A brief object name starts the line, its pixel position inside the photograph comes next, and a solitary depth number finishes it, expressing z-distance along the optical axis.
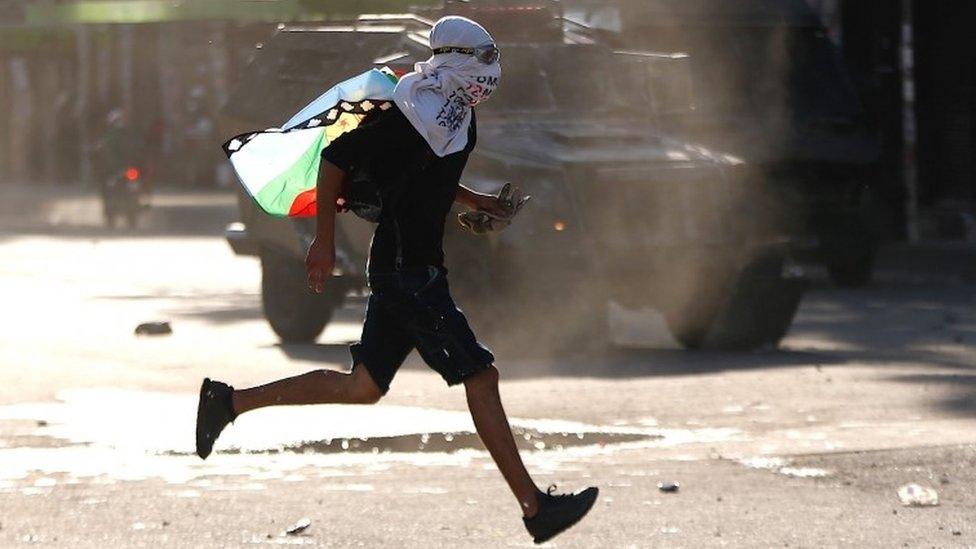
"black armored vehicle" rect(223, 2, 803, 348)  30.16
